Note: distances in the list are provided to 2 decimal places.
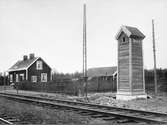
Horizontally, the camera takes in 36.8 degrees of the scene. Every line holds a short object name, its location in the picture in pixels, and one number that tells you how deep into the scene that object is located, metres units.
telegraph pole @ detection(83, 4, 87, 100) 21.89
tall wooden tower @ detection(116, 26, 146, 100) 18.89
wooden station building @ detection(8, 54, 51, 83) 42.72
